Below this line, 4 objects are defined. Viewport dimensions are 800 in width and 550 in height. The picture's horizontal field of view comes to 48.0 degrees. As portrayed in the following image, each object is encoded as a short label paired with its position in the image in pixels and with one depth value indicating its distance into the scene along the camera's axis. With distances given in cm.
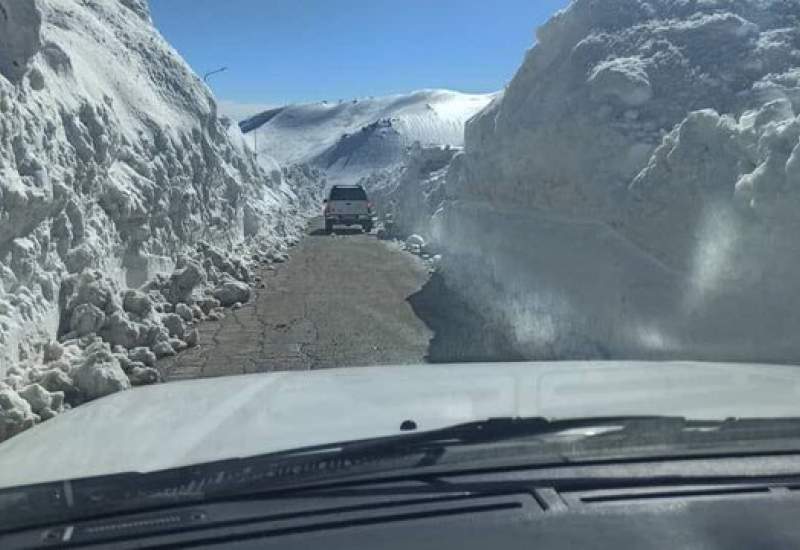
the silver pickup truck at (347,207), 3195
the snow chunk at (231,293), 1336
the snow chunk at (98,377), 720
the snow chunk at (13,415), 604
